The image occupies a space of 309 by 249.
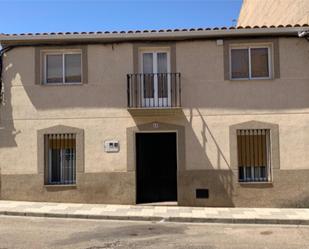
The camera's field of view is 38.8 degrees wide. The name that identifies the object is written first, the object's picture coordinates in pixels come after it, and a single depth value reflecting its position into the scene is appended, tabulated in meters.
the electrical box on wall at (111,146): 13.48
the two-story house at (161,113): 13.23
